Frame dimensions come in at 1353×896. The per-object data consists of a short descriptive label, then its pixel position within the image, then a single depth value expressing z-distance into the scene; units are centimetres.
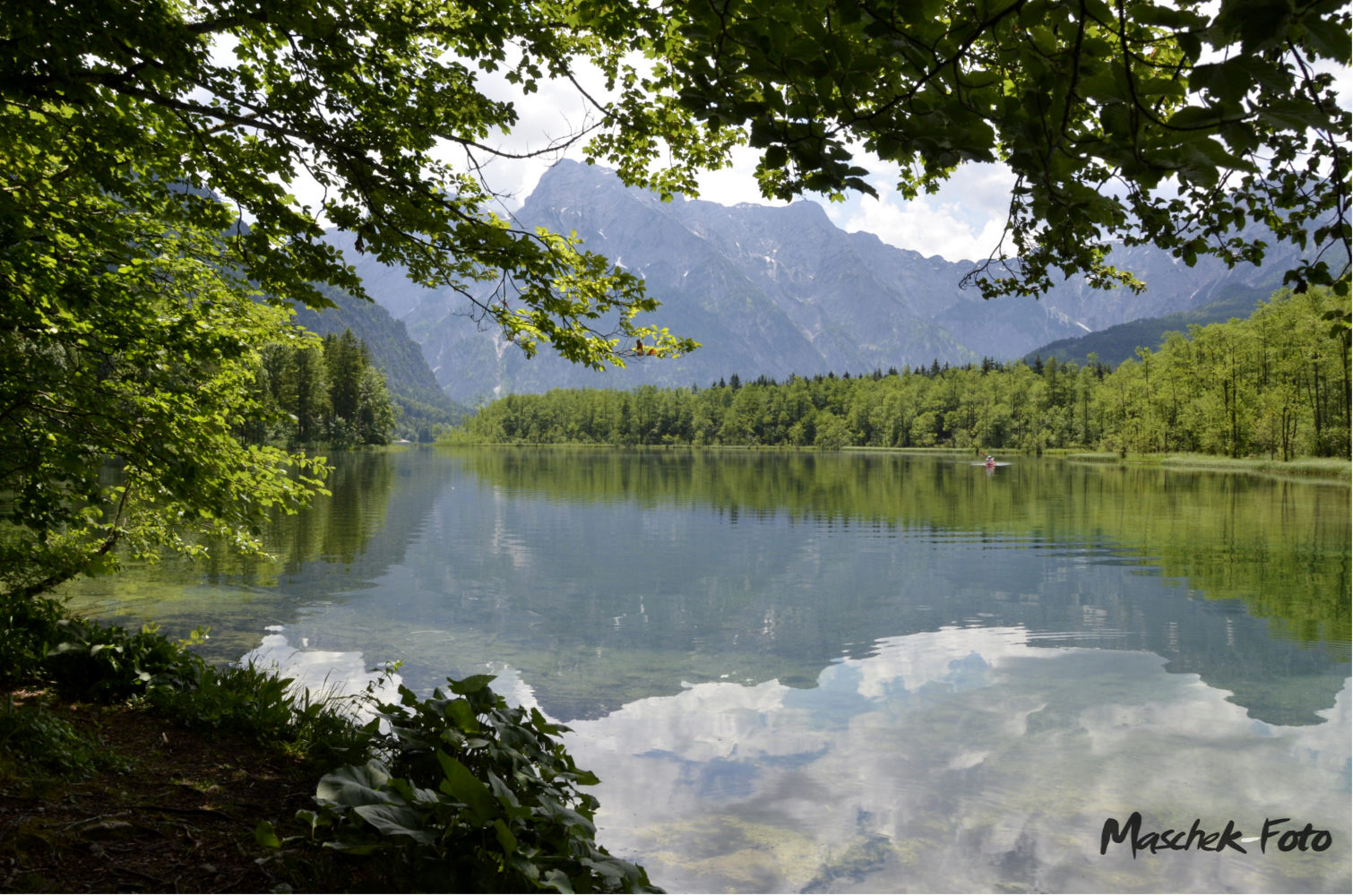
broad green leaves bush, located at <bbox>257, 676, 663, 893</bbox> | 375
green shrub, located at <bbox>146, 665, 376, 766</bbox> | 624
